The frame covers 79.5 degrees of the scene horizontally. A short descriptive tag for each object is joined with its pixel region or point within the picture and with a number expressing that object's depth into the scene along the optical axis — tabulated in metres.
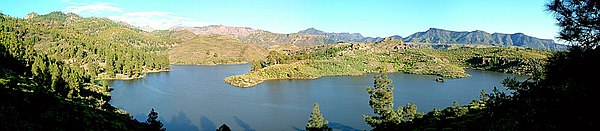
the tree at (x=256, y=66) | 129.25
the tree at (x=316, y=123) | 44.31
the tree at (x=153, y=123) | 41.65
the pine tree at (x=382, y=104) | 43.31
